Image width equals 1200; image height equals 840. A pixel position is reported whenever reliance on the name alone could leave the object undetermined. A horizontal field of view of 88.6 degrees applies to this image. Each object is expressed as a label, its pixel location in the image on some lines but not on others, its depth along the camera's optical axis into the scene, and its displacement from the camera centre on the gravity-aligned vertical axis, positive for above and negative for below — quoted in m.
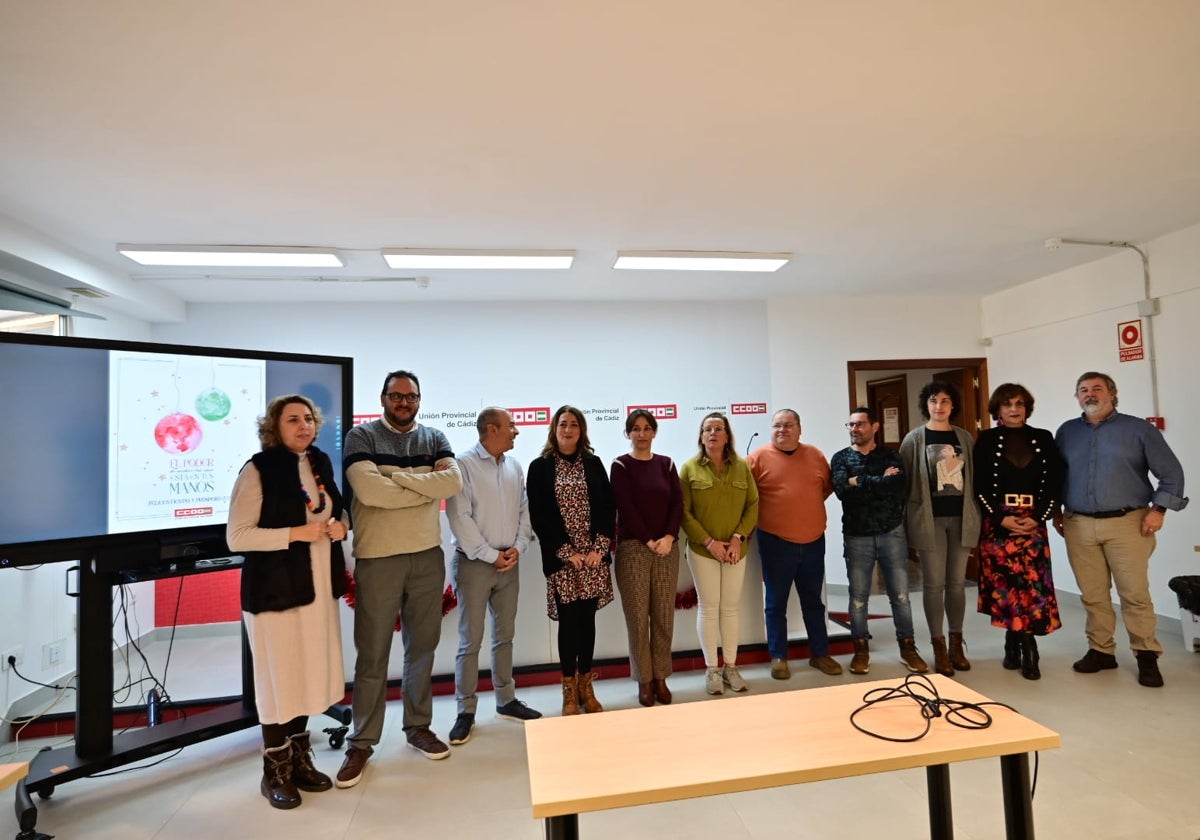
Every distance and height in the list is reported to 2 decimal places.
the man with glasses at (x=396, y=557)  2.64 -0.45
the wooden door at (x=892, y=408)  6.95 +0.37
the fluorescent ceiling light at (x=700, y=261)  4.11 +1.28
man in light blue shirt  2.97 -0.49
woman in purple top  3.23 -0.56
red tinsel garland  3.26 -0.80
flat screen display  2.36 +0.12
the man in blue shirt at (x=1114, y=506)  3.31 -0.40
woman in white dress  2.38 -0.50
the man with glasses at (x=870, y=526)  3.53 -0.49
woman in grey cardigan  3.52 -0.43
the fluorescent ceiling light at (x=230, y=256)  3.66 +1.26
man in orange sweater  3.54 -0.52
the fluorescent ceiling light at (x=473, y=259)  3.89 +1.27
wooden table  1.30 -0.71
